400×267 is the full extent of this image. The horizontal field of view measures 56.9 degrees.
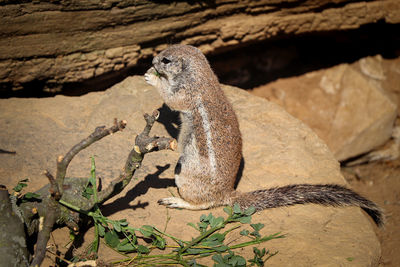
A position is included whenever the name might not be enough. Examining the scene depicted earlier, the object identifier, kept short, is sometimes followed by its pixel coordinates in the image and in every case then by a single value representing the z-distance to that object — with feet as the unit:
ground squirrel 12.69
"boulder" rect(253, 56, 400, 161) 23.54
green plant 10.62
